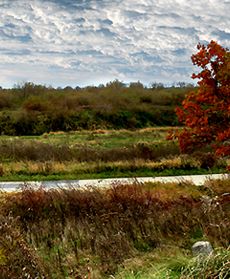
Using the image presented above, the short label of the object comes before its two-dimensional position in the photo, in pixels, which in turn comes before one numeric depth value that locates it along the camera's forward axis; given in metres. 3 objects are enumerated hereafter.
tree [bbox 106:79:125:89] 70.31
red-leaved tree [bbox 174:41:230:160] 14.59
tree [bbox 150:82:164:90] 74.78
